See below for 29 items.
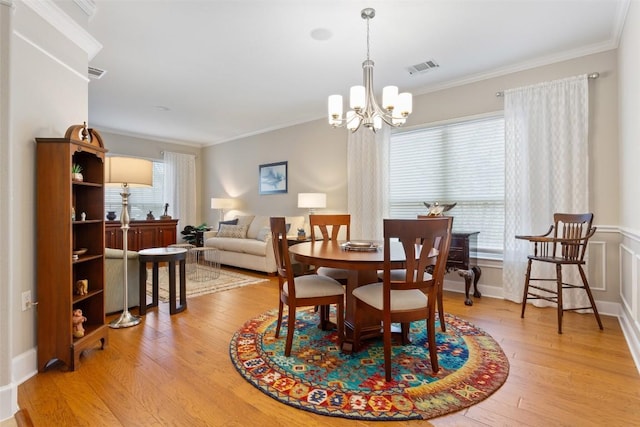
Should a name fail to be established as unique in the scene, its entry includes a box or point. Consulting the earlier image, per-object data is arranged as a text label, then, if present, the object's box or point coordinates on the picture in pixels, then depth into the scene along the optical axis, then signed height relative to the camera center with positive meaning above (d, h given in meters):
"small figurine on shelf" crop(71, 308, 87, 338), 2.13 -0.74
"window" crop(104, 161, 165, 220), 6.14 +0.30
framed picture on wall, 6.02 +0.68
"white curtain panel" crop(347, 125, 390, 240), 4.52 +0.46
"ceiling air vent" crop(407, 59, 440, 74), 3.49 +1.63
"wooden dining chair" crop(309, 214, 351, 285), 3.41 -0.10
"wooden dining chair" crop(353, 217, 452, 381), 1.82 -0.44
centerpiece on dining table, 2.38 -0.26
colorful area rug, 1.65 -0.99
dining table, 1.97 -0.31
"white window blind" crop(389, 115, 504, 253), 3.80 +0.50
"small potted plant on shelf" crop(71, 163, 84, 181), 2.25 +0.30
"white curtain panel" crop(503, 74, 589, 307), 3.17 +0.49
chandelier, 2.53 +0.89
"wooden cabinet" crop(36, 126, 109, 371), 2.03 -0.25
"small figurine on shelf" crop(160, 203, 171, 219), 6.48 +0.01
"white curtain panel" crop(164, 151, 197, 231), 6.96 +0.60
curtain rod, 3.10 +1.32
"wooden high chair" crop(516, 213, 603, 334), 2.69 -0.30
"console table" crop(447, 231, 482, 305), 3.51 -0.54
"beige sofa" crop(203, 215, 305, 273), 4.98 -0.48
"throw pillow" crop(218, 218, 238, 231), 6.33 -0.18
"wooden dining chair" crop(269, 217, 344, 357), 2.21 -0.55
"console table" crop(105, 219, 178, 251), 5.56 -0.38
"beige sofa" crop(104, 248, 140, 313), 3.01 -0.63
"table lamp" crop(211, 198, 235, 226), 6.55 +0.21
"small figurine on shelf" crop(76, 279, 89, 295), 2.24 -0.52
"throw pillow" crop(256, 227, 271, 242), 5.23 -0.35
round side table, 3.11 -0.61
